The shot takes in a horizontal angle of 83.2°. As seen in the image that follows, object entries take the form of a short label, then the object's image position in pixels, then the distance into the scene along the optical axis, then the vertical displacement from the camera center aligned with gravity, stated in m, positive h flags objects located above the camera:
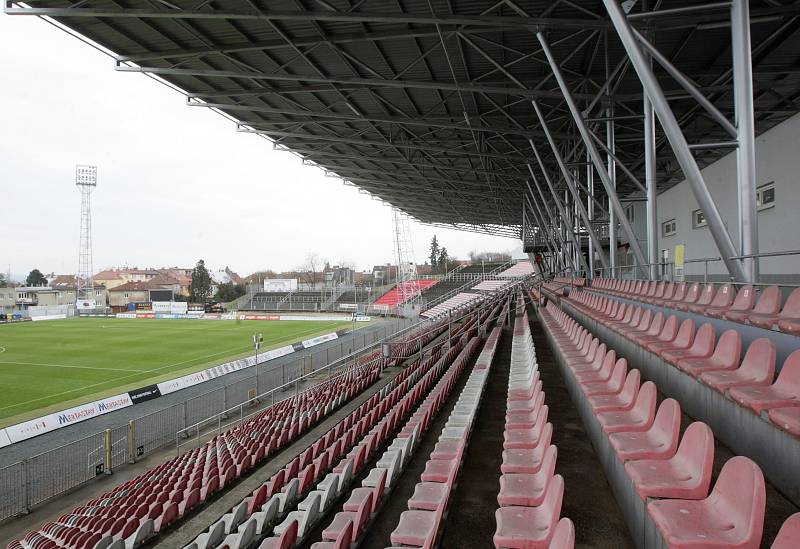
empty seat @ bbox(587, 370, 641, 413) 3.18 -0.91
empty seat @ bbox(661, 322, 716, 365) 3.52 -0.58
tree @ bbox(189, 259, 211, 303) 81.69 -0.83
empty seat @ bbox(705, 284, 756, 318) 4.29 -0.29
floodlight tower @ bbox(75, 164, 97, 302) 66.31 +11.29
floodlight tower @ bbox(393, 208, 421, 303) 48.22 +3.28
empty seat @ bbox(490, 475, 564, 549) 2.33 -1.36
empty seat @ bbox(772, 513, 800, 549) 1.24 -0.72
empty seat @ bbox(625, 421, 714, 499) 1.99 -0.93
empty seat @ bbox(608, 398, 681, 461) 2.37 -0.91
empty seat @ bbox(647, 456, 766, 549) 1.52 -0.92
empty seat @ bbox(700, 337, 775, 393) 2.67 -0.59
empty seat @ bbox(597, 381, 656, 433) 2.77 -0.90
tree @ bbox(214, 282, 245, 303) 79.19 -2.09
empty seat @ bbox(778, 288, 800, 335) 3.01 -0.31
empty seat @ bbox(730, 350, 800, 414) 2.26 -0.63
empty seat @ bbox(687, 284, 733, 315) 4.77 -0.28
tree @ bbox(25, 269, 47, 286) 107.69 +0.75
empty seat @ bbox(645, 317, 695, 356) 3.89 -0.58
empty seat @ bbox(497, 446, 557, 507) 2.76 -1.35
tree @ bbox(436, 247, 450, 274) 91.34 +3.82
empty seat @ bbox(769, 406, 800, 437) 1.94 -0.64
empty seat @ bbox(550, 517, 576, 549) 1.75 -1.04
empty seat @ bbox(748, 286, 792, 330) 3.57 -0.28
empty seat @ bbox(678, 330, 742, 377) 3.12 -0.60
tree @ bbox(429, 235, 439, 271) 97.51 +5.74
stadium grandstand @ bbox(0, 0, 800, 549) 2.59 -0.64
